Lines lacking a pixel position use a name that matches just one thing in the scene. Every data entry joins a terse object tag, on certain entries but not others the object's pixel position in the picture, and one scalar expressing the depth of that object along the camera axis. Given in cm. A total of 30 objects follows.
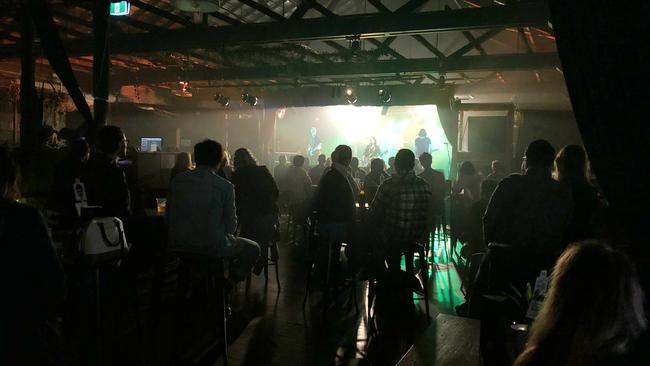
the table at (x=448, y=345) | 200
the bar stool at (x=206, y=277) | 311
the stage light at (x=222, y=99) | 1249
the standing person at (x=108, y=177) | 326
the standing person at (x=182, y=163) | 532
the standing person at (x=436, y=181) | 687
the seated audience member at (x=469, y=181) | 718
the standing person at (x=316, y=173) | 943
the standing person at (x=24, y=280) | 157
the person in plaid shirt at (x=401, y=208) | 399
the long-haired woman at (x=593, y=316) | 115
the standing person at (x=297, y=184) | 782
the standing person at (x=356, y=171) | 963
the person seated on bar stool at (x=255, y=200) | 472
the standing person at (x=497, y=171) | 707
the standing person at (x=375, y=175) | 687
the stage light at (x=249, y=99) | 1238
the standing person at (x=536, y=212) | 310
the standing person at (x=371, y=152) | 1894
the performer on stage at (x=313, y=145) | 2090
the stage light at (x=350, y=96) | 1168
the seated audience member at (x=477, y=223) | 541
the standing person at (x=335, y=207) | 439
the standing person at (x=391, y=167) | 999
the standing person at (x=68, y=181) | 303
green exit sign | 604
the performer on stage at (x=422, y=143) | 1411
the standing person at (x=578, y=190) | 336
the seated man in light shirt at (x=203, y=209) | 319
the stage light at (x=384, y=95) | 1145
